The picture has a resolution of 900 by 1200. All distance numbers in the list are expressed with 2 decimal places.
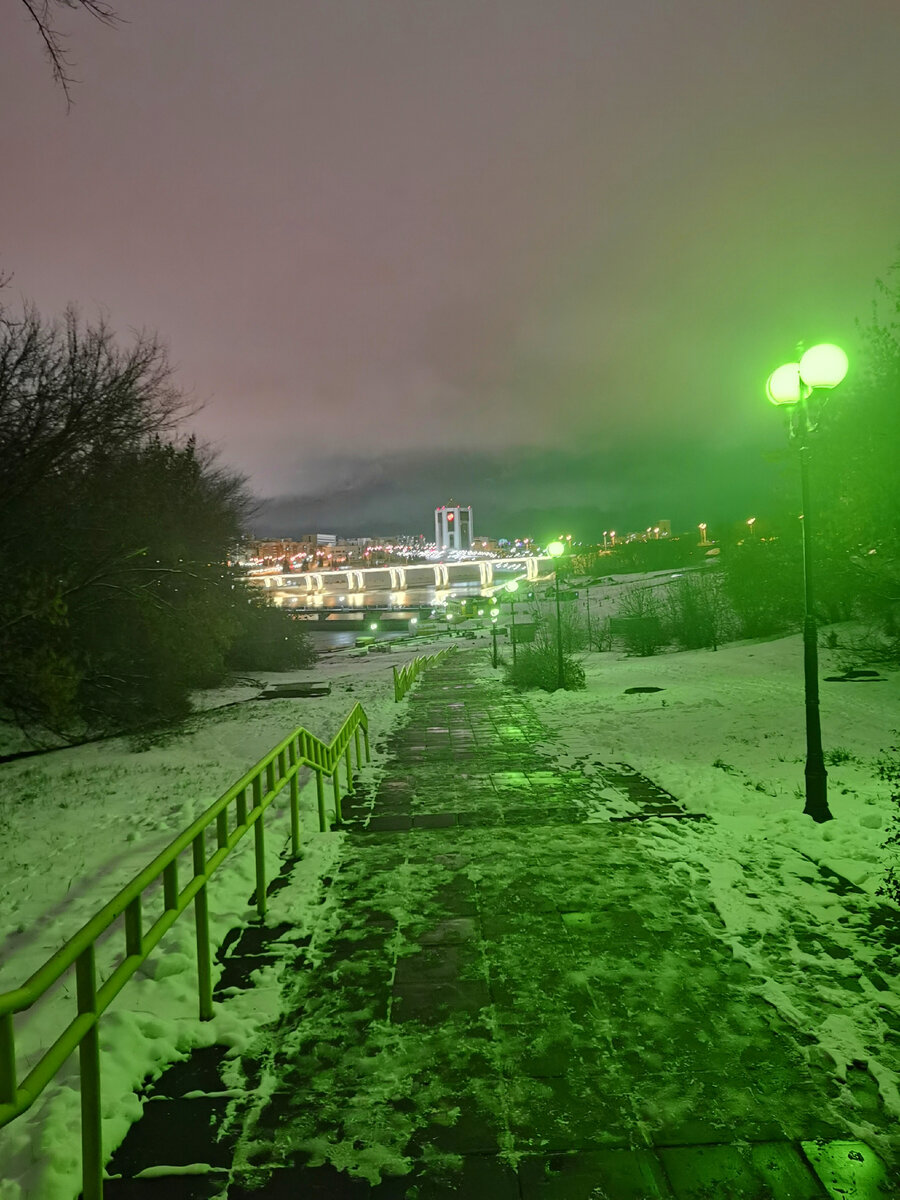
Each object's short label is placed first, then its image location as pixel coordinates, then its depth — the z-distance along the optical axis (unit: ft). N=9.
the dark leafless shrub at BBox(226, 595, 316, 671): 125.90
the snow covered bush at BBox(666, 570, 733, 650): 120.88
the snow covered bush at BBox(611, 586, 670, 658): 118.11
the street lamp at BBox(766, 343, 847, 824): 23.50
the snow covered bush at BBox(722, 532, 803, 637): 95.35
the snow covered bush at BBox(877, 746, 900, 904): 16.39
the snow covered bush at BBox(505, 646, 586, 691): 68.44
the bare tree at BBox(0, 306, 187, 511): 44.24
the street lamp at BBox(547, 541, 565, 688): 64.75
